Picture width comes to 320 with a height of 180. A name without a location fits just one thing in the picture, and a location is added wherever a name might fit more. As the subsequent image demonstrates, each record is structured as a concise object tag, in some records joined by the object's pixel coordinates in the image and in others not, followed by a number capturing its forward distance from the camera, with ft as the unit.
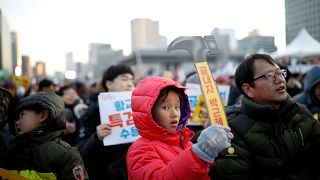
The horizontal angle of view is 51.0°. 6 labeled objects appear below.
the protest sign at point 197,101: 13.34
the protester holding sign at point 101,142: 10.28
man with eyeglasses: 7.54
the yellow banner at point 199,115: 13.33
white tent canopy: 38.90
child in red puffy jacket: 6.42
